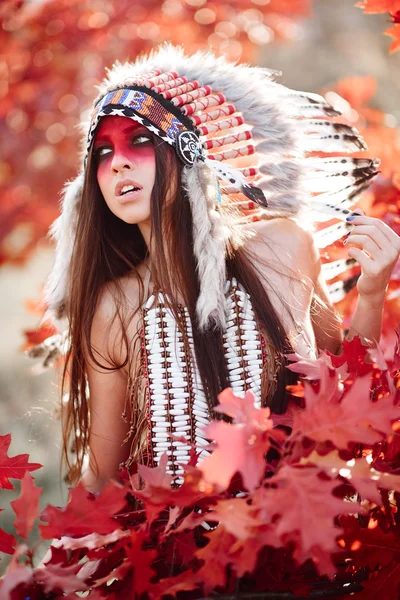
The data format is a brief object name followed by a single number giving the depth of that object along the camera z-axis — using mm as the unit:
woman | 2946
